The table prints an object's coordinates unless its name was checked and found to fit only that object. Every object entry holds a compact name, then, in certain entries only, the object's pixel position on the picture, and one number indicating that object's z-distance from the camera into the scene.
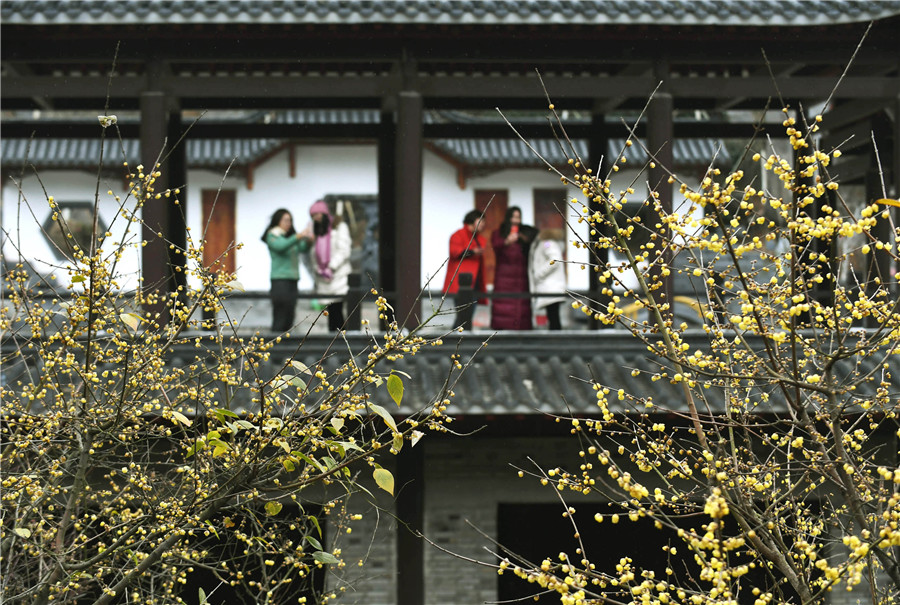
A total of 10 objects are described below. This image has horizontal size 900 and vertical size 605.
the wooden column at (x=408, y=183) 14.42
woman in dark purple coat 16.56
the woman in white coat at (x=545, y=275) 17.73
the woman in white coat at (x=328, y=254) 20.70
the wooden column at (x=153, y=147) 14.25
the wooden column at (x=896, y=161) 14.63
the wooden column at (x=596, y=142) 18.39
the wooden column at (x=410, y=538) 14.65
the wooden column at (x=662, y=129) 14.48
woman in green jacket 16.31
